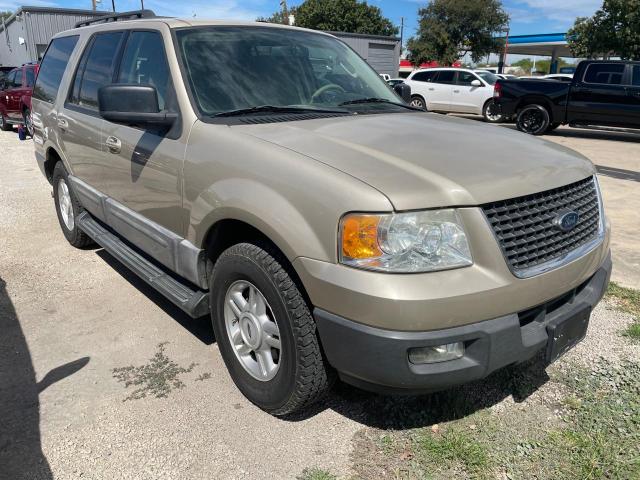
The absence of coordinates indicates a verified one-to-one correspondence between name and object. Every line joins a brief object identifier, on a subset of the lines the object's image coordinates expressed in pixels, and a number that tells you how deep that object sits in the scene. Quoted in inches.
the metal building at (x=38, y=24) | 1206.3
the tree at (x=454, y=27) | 1643.7
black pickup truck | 490.9
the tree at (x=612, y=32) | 922.1
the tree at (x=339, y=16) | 1907.0
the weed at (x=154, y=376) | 112.9
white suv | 653.3
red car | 512.1
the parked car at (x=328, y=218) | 78.8
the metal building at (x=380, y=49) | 1233.4
